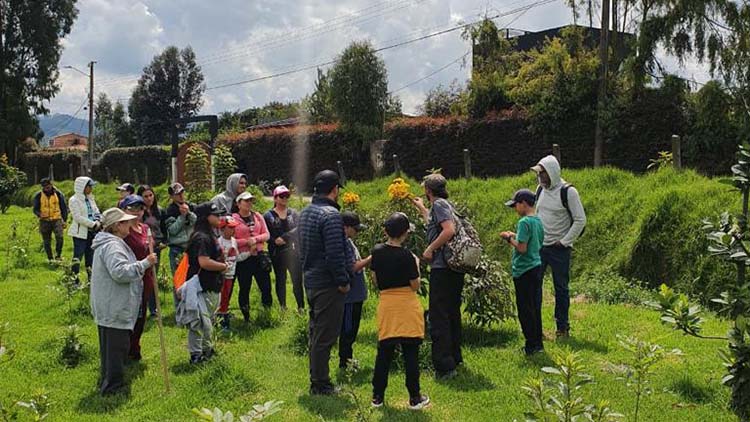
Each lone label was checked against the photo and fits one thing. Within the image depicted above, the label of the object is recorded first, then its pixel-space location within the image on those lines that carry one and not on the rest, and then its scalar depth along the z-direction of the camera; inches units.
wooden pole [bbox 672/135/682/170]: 429.1
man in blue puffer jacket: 200.4
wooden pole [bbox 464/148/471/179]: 583.2
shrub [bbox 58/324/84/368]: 254.7
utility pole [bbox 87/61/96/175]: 1366.9
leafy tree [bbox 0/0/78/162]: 1448.1
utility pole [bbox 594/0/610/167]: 617.0
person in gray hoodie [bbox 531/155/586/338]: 242.4
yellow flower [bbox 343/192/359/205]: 286.0
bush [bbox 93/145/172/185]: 1219.9
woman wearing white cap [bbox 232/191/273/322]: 290.7
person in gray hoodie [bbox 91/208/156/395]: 207.3
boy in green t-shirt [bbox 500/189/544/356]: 226.5
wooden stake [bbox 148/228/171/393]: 212.1
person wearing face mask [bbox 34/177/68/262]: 453.4
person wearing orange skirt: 188.4
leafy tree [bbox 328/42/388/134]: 890.1
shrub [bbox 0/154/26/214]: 932.6
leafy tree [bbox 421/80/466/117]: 1016.2
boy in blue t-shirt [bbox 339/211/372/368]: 224.5
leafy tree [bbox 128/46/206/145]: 2356.1
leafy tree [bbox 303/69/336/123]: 1163.6
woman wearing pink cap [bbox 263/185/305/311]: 305.3
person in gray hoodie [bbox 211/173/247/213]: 312.3
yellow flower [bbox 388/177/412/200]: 265.3
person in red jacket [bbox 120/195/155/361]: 245.1
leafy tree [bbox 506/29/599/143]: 633.0
